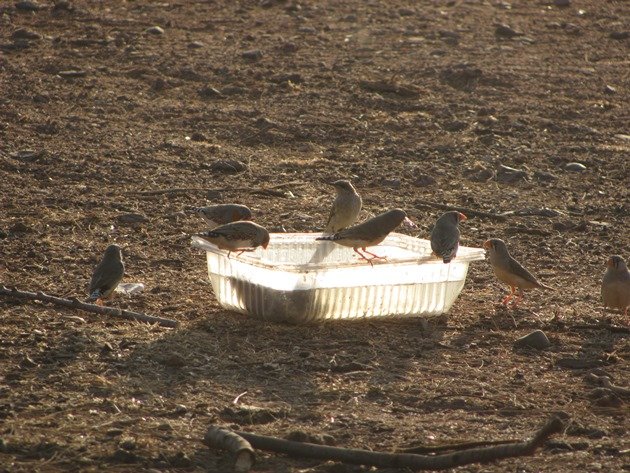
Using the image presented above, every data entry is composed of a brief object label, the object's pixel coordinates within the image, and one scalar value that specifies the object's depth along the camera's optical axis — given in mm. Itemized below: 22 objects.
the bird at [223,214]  16562
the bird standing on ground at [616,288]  15133
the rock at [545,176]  21844
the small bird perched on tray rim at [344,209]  17375
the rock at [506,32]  32312
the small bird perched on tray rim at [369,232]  15070
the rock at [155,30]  29859
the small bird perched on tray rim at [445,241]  14453
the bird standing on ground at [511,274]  15680
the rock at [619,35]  33375
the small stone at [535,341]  14164
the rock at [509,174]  21719
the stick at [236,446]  10133
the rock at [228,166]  21219
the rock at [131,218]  18141
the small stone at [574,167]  22469
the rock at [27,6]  30905
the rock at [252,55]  28141
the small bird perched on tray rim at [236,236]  14562
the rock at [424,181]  21156
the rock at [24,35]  28656
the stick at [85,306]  14000
